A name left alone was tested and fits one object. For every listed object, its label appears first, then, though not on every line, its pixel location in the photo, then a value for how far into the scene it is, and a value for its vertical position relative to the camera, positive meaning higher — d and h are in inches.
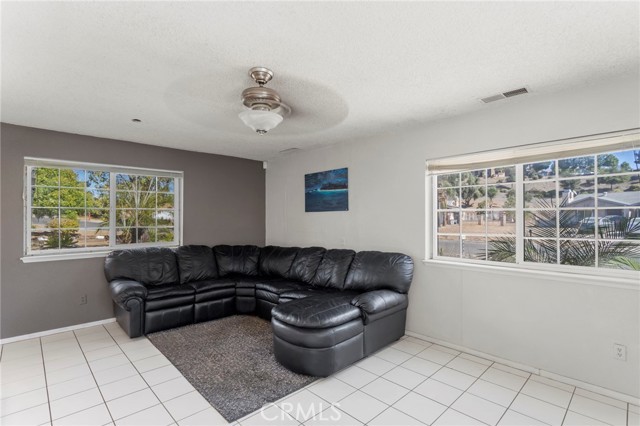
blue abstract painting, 178.4 +14.9
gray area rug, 93.9 -55.5
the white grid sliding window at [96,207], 150.4 +4.4
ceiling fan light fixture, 90.8 +36.4
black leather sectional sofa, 107.2 -36.5
